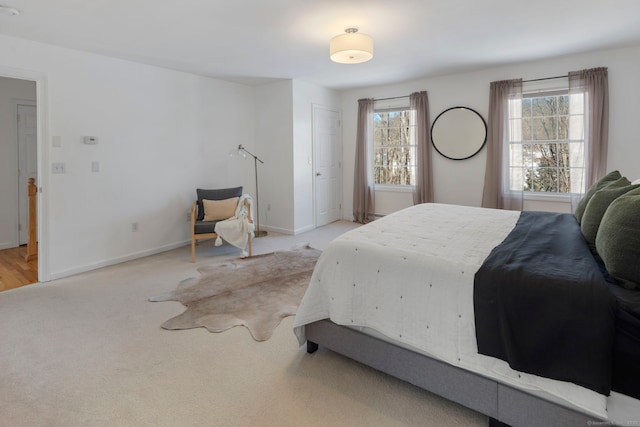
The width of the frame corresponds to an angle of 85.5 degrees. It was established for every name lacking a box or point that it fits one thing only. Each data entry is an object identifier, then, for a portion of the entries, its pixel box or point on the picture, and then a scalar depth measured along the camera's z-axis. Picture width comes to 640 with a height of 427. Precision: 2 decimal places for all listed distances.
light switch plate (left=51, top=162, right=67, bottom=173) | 3.70
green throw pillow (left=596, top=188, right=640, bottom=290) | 1.35
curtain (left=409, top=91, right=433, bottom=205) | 5.53
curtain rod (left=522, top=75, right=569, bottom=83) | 4.48
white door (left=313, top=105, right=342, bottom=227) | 6.08
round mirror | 5.13
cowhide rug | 2.67
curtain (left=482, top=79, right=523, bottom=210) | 4.84
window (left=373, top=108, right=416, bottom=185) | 5.98
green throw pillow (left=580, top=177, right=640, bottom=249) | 1.95
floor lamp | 5.66
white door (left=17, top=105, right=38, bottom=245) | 5.05
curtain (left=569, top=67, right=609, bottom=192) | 4.18
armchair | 4.37
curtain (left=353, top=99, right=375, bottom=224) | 6.18
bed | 1.26
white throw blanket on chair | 4.37
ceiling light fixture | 3.12
